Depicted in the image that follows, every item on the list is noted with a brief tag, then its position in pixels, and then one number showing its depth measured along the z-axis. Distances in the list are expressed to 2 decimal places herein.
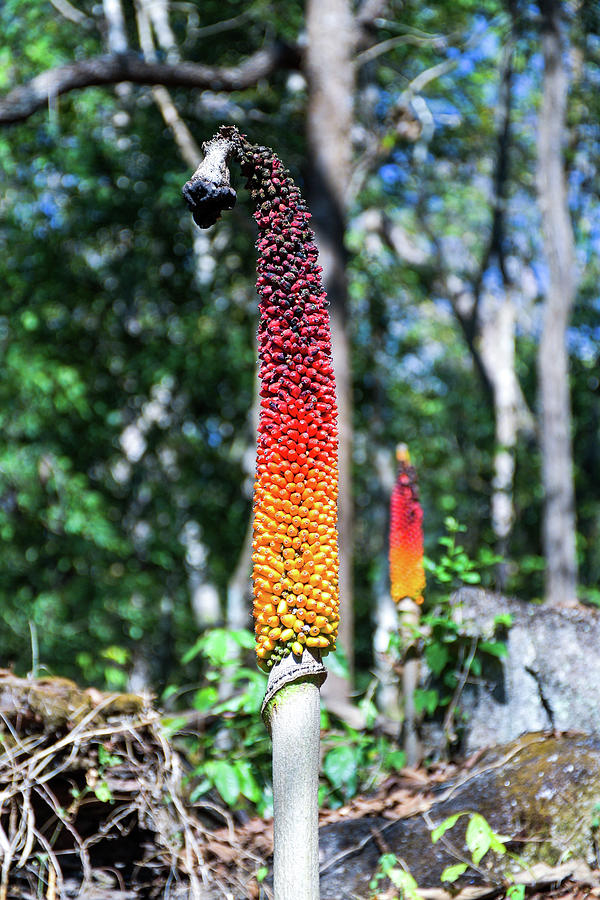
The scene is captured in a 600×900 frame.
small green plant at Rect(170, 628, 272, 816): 3.77
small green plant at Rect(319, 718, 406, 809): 4.10
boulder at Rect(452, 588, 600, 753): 3.94
